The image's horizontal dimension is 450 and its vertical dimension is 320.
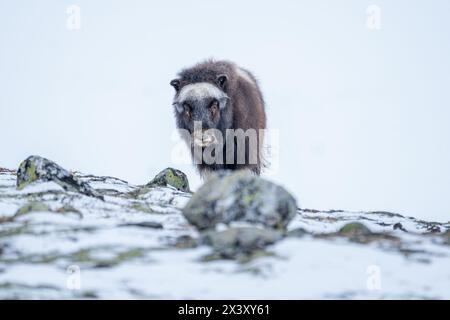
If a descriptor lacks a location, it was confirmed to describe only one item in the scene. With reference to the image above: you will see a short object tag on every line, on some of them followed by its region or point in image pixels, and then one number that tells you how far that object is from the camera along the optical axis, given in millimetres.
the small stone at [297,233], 16500
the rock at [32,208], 18625
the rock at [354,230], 17500
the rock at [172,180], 27586
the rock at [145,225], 17781
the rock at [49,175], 21750
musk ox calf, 26453
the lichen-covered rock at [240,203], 17156
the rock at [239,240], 15352
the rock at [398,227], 21414
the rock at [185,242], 16016
